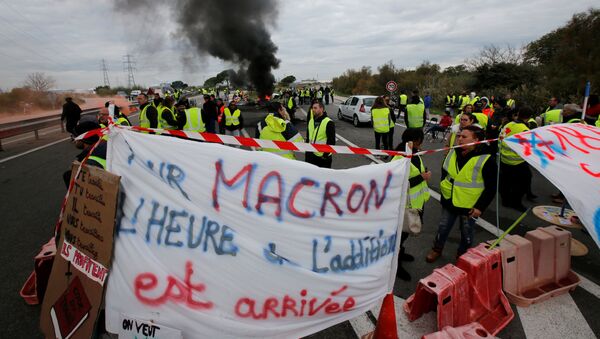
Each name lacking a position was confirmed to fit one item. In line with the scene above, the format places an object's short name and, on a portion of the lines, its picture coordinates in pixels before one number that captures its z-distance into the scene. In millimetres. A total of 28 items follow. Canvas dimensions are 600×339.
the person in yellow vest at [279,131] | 4730
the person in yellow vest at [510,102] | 12459
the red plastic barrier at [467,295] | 2727
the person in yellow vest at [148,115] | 7488
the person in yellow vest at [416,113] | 8914
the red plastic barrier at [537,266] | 3156
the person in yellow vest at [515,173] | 5414
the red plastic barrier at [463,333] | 2289
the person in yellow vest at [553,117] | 6830
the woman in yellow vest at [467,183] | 3434
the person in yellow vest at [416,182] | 3417
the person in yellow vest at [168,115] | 7748
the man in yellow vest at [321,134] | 5195
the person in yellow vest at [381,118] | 8195
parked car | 15031
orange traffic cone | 2375
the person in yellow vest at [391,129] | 8636
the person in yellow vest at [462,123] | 5276
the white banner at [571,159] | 2344
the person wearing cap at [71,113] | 11391
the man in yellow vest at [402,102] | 16003
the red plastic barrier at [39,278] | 2982
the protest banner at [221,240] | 1880
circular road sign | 19094
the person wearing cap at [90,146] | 2953
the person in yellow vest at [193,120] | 7523
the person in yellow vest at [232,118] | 8742
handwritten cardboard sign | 1948
